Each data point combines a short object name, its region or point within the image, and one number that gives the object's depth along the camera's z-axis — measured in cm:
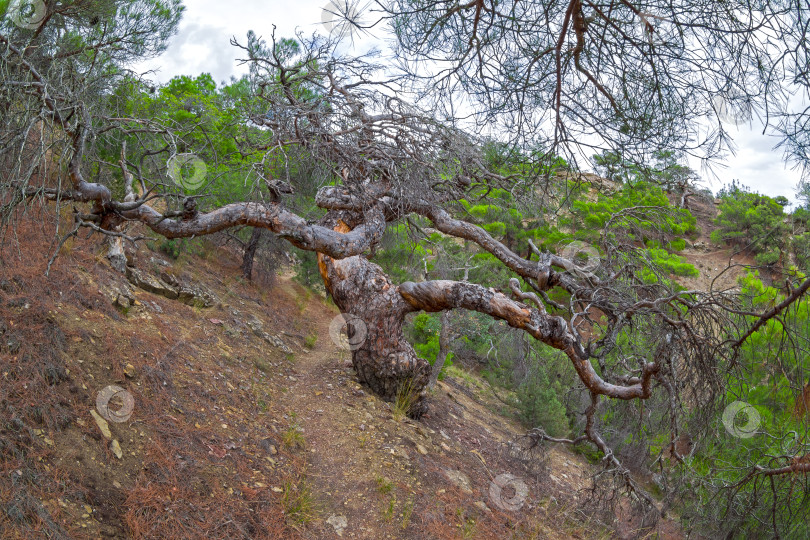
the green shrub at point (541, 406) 891
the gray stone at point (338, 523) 378
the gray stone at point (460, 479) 494
